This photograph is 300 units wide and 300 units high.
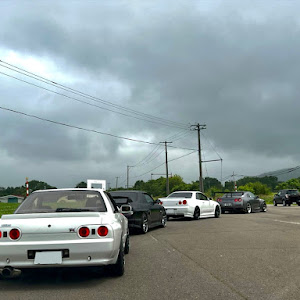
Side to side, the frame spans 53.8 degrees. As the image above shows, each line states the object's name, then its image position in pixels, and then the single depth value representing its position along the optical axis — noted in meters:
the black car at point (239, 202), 18.27
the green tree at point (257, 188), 73.02
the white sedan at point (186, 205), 13.82
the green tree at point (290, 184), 98.38
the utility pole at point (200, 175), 36.43
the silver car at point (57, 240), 4.09
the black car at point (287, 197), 29.50
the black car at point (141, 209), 9.32
